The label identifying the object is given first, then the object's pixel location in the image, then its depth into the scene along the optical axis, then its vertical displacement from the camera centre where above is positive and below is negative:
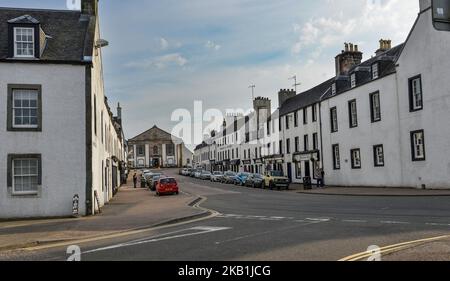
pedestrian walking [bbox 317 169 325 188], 39.94 -1.42
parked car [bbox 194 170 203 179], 78.46 -1.07
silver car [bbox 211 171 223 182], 64.32 -1.29
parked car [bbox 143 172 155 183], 51.66 -0.90
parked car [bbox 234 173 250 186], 51.01 -1.36
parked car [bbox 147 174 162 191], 44.92 -1.25
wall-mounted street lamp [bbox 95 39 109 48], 23.36 +6.81
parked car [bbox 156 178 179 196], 36.25 -1.47
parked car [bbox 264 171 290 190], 41.44 -1.47
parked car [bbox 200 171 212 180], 72.96 -1.23
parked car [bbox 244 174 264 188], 45.22 -1.53
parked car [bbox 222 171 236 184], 57.01 -1.35
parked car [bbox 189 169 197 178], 84.38 -0.94
